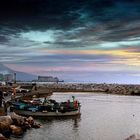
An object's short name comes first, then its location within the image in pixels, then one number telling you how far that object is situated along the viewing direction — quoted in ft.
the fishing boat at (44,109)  103.02
